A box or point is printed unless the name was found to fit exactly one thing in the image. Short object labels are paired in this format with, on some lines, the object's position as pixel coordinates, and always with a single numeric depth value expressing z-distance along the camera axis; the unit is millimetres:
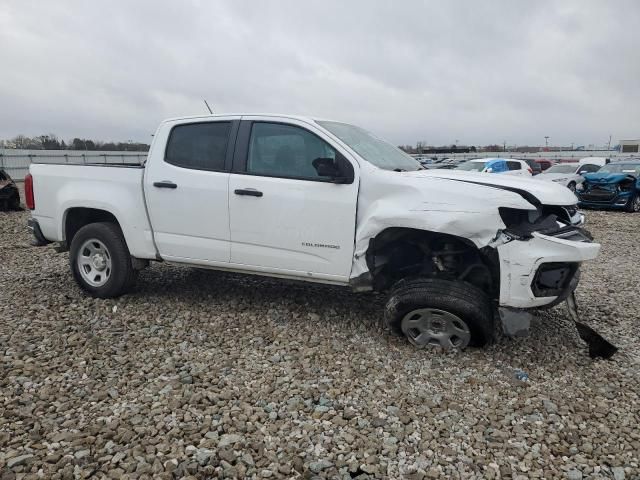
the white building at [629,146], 52719
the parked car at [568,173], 16359
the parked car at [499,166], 16609
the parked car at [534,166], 23856
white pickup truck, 3336
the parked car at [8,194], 11562
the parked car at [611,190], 13086
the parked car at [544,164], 29491
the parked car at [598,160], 27684
